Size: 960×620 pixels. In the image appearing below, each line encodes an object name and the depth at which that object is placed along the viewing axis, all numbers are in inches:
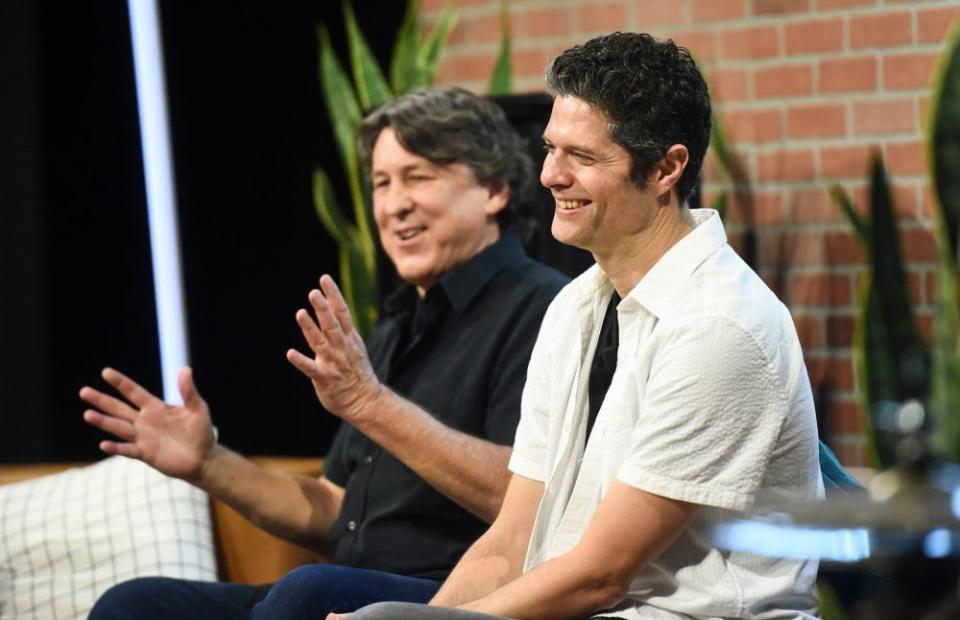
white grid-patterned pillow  213.3
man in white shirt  131.1
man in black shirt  171.8
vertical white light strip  330.6
